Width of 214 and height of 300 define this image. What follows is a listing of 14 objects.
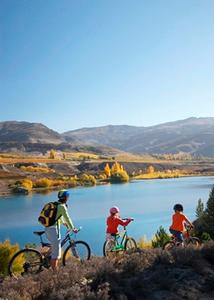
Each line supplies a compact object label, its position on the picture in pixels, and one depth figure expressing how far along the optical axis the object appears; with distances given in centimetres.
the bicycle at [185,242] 1295
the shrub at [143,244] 2122
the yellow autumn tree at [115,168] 13298
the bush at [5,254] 1352
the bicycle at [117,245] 1259
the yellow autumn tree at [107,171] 12725
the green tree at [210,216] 1458
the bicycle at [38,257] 999
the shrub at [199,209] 1838
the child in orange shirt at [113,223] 1280
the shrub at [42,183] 9906
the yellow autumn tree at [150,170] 14498
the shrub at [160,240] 1790
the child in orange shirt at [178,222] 1327
